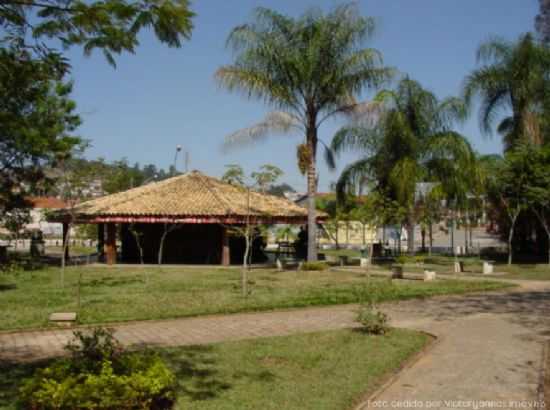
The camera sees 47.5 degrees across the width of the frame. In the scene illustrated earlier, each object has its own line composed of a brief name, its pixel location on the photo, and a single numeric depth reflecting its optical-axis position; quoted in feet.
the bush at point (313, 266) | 75.25
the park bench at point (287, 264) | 79.86
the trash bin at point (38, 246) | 95.87
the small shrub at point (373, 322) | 32.78
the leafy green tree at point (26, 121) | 18.24
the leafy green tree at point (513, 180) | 84.89
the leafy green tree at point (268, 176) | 56.95
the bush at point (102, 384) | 17.02
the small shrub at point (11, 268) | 29.19
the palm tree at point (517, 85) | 88.58
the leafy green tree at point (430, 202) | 87.15
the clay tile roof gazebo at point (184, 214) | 84.07
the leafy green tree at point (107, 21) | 15.65
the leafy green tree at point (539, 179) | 81.82
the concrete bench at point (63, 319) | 35.29
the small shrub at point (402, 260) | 80.43
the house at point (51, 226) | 235.73
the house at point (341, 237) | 151.47
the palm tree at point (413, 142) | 84.38
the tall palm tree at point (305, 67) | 72.43
